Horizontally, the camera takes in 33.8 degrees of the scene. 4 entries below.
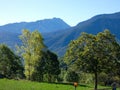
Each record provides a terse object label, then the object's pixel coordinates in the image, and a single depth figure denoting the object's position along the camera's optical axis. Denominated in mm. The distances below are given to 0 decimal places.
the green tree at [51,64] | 60821
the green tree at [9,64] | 67930
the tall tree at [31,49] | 55393
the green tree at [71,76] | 81257
